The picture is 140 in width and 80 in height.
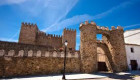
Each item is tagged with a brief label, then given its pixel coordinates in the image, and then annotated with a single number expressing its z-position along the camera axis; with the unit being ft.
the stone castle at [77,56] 28.94
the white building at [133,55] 46.80
